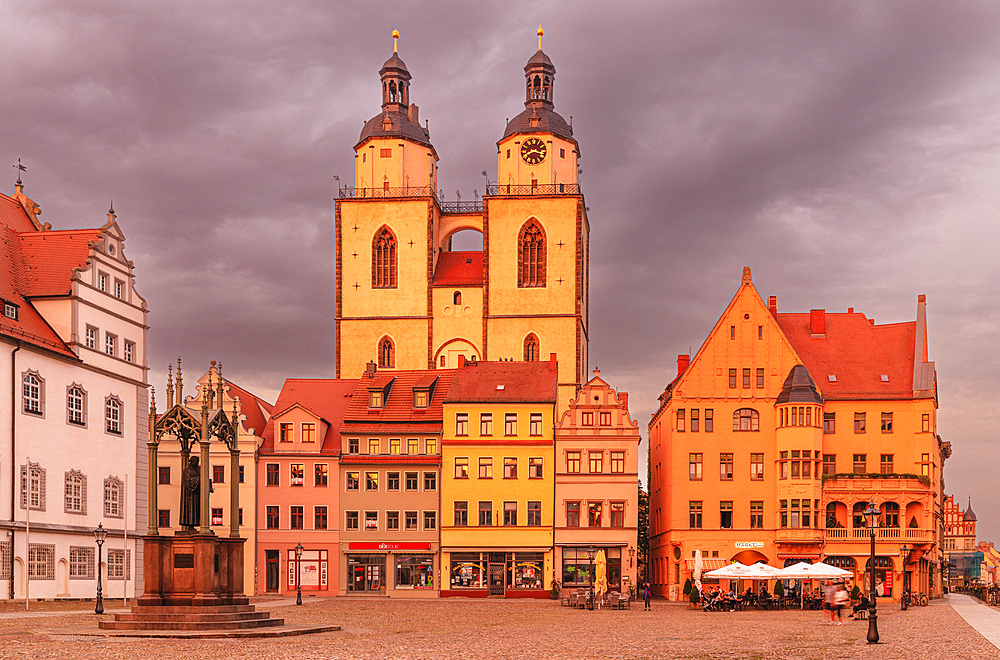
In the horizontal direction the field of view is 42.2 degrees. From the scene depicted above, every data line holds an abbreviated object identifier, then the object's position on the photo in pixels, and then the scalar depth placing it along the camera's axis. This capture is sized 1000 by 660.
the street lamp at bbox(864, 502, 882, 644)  32.03
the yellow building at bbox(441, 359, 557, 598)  70.44
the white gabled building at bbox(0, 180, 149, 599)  53.12
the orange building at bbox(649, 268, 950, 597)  69.00
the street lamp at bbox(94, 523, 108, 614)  48.97
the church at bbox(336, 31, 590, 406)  92.56
